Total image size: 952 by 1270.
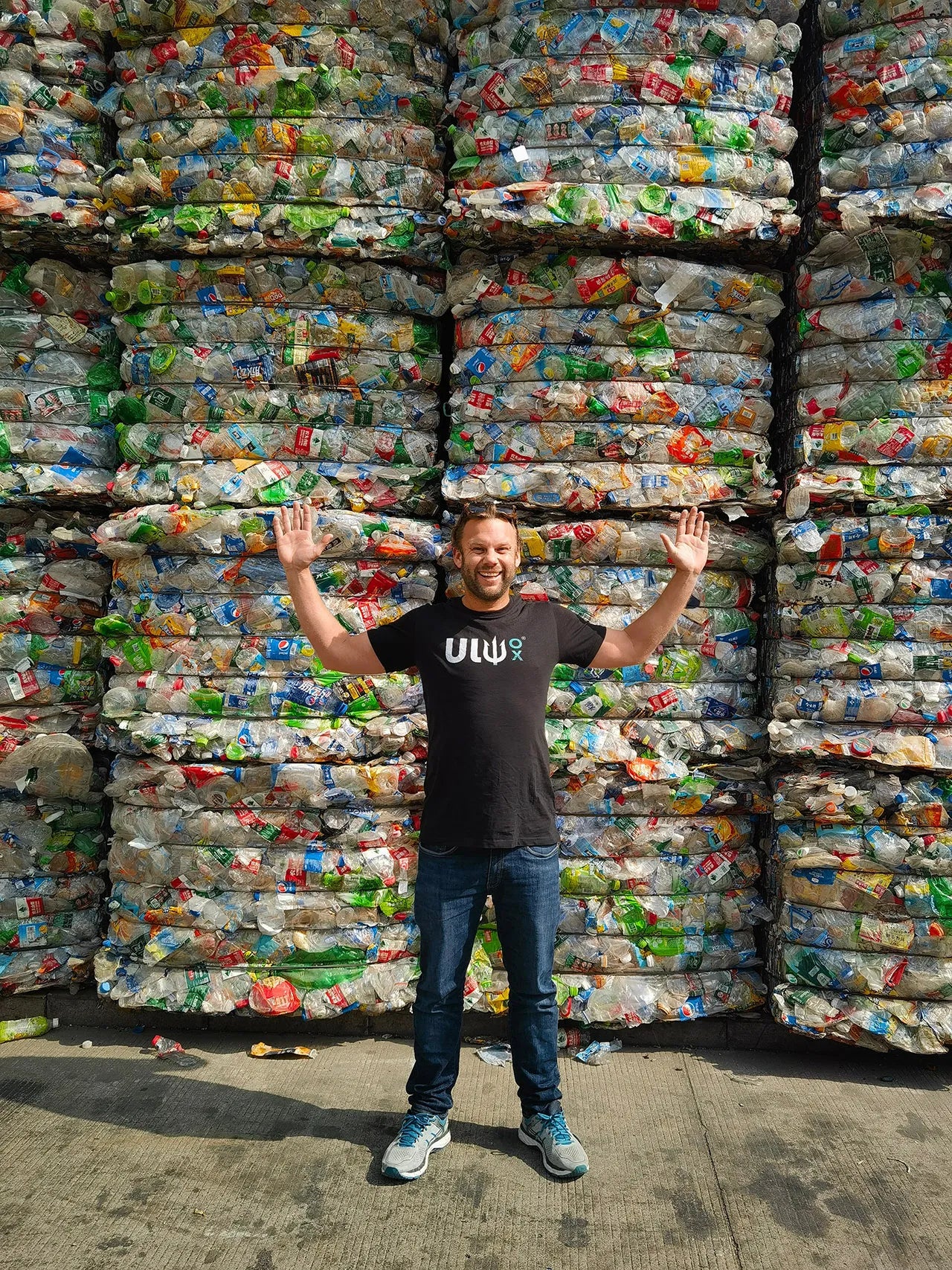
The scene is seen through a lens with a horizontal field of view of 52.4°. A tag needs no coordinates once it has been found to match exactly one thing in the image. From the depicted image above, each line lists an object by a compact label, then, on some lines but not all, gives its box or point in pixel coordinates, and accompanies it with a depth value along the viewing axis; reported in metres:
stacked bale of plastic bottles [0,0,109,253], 3.34
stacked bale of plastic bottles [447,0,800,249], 3.18
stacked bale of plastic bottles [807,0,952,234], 3.12
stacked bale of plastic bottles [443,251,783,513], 3.31
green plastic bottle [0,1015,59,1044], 3.46
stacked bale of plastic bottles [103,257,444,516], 3.36
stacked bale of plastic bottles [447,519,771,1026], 3.36
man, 2.68
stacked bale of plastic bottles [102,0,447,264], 3.25
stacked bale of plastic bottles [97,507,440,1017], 3.31
